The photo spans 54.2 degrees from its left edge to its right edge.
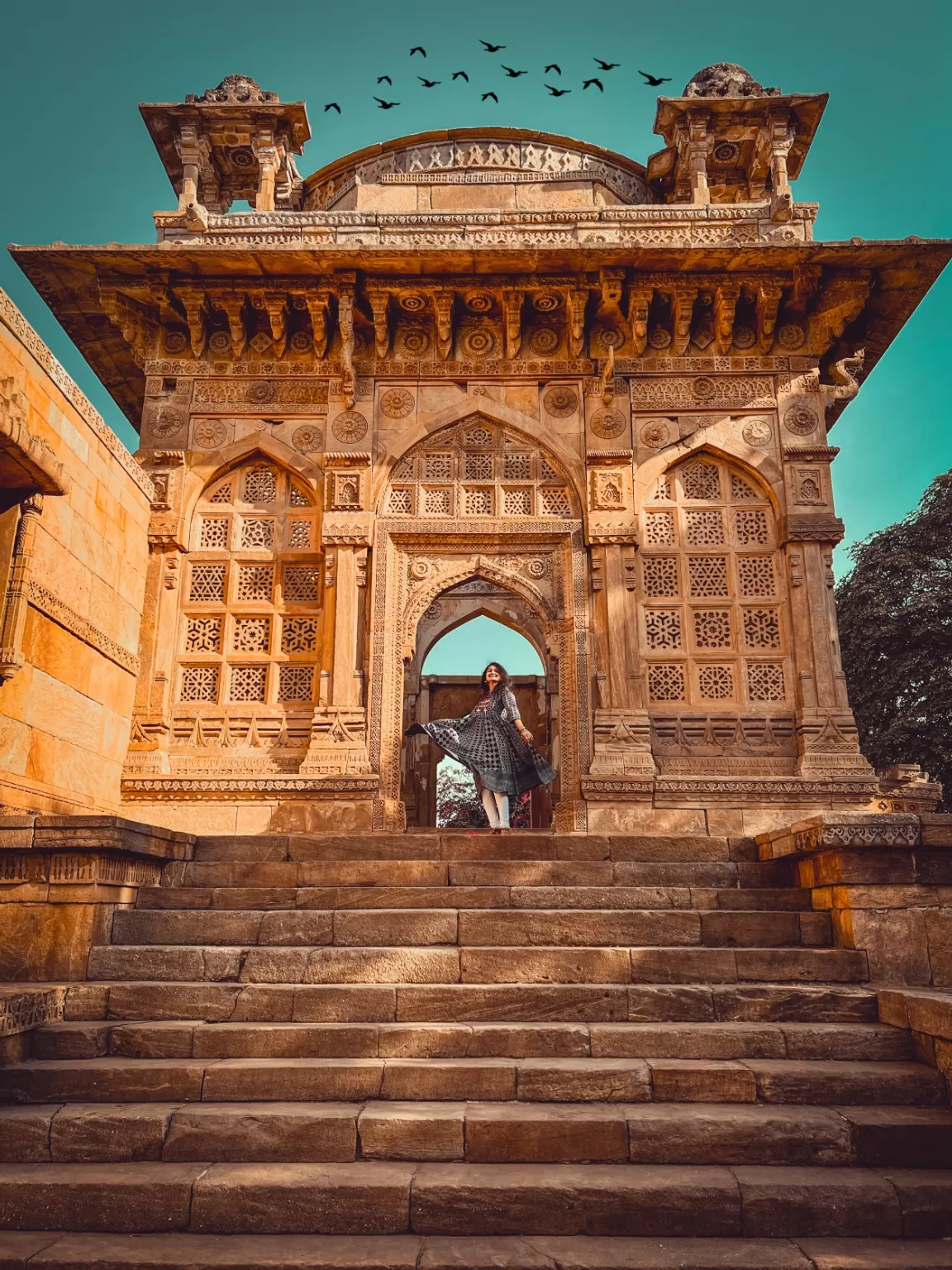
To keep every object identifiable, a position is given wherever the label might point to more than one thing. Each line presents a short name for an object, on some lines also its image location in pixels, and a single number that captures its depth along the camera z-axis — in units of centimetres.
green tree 1778
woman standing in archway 895
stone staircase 355
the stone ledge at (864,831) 532
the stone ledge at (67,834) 537
